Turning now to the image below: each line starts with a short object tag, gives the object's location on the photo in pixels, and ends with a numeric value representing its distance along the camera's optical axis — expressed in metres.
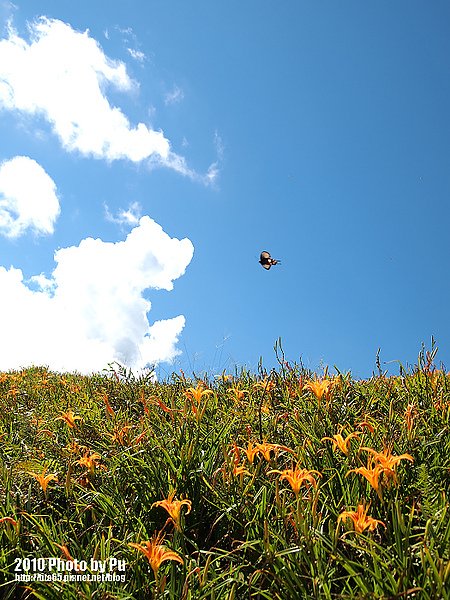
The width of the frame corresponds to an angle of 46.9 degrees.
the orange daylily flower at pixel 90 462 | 3.09
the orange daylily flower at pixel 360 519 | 2.03
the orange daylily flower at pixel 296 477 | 2.21
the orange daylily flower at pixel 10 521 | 2.62
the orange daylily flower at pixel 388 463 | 2.16
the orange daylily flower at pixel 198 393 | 3.17
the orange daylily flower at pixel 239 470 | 2.55
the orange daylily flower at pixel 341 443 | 2.51
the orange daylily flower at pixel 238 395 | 4.24
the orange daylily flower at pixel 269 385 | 4.25
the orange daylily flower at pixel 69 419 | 3.55
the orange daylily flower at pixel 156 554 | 2.03
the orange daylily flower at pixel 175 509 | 2.29
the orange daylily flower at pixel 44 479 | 2.87
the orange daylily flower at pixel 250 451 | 2.58
